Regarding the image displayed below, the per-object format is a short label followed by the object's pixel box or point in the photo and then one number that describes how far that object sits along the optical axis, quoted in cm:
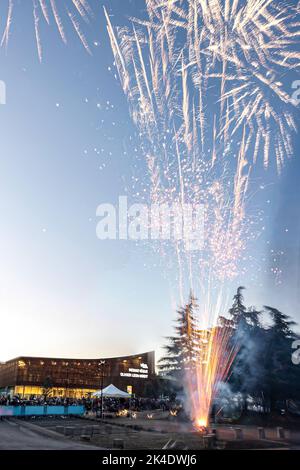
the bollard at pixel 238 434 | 2004
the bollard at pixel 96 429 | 2359
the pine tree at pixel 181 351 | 4986
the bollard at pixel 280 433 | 2128
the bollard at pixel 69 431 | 2169
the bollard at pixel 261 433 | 2068
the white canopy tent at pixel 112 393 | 4205
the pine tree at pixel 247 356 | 3416
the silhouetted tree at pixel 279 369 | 3375
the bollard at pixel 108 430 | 2330
